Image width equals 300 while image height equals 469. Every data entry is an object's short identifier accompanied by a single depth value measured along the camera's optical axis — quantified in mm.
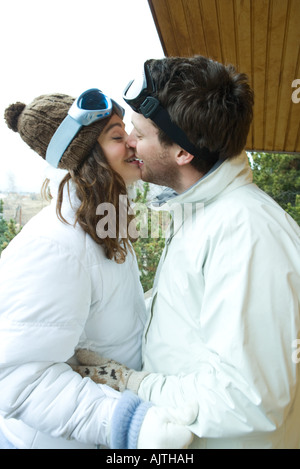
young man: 777
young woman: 854
